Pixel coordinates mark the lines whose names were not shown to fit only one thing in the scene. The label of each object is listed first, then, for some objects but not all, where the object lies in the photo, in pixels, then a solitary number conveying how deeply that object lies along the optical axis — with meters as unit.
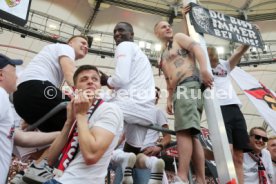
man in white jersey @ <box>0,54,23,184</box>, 2.01
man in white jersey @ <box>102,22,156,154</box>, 2.62
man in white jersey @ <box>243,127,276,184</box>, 3.73
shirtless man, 2.37
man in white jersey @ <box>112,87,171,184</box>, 2.29
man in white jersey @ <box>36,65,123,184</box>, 1.65
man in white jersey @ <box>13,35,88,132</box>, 2.36
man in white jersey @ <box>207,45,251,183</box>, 3.30
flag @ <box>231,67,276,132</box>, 4.26
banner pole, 2.17
